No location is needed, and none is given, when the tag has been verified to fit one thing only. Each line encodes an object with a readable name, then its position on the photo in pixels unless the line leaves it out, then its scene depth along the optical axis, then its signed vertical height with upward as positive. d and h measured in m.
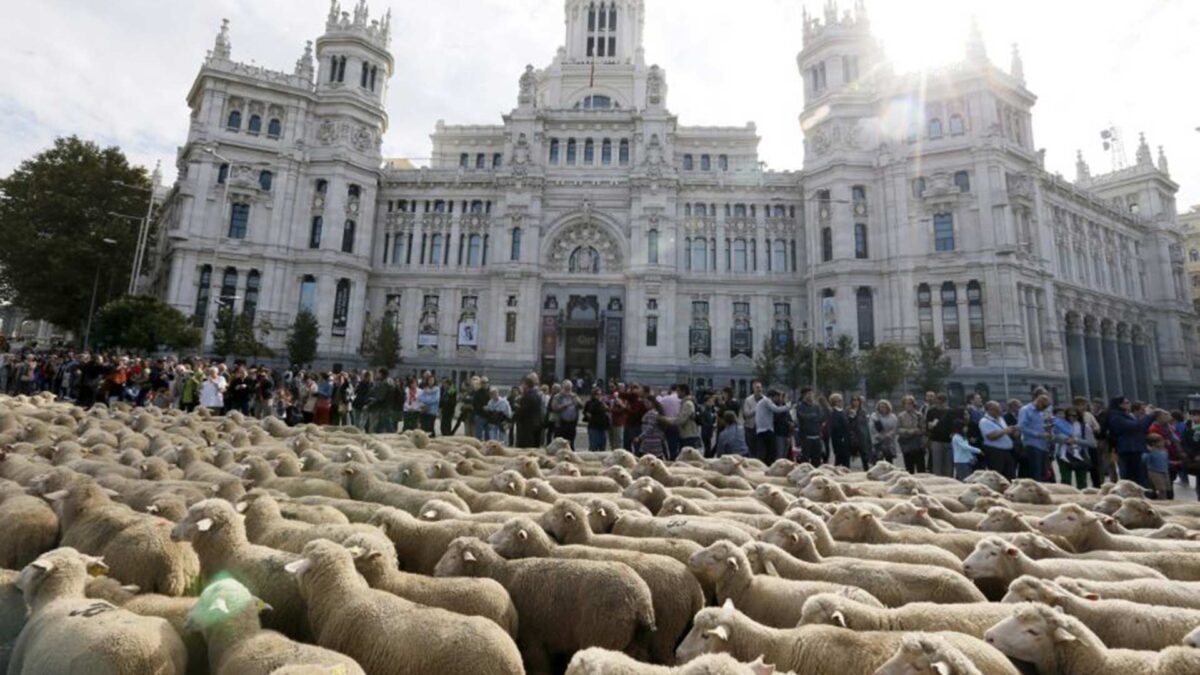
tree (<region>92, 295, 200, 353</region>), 37.47 +3.03
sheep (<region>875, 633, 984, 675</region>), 3.16 -1.39
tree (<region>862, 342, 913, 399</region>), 39.09 +2.10
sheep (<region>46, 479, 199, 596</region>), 5.34 -1.63
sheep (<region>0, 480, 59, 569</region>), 6.05 -1.68
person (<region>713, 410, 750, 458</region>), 16.39 -1.25
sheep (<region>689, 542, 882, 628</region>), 5.11 -1.71
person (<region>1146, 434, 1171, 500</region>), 13.26 -1.24
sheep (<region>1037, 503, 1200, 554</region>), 7.04 -1.55
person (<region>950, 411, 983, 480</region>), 13.81 -1.24
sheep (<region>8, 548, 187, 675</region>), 3.62 -1.71
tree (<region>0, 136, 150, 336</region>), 46.09 +11.51
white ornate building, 46.28 +13.62
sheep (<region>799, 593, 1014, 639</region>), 4.38 -1.61
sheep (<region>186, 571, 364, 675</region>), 3.46 -1.66
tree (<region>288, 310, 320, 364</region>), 43.19 +2.82
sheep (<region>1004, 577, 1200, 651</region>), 4.48 -1.62
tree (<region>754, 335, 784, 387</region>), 44.56 +2.32
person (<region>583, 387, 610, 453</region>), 16.94 -0.85
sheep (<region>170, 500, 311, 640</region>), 4.86 -1.61
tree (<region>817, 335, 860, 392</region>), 40.13 +2.01
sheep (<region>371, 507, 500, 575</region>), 6.18 -1.62
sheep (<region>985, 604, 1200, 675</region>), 3.81 -1.59
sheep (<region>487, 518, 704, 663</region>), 5.25 -1.66
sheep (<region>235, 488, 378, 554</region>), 5.96 -1.55
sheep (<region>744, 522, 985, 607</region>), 5.29 -1.66
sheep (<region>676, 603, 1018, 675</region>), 3.73 -1.68
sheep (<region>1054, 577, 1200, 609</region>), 5.12 -1.61
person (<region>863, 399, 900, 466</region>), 16.38 -0.90
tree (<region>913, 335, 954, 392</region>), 40.25 +2.26
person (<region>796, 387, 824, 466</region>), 16.19 -0.86
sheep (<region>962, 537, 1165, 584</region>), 5.72 -1.60
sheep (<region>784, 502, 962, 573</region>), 6.11 -1.62
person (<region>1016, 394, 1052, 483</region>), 13.95 -0.76
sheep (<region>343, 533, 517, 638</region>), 4.61 -1.64
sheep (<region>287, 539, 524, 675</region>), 3.77 -1.67
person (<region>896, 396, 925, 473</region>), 15.54 -0.84
